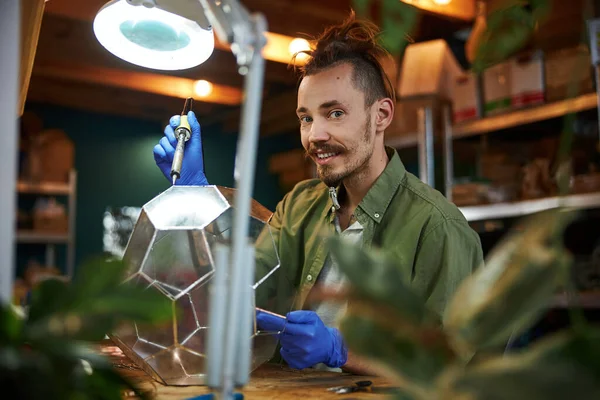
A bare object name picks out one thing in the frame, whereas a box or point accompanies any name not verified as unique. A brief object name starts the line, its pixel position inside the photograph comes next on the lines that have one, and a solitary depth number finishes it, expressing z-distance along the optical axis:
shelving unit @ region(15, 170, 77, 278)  4.95
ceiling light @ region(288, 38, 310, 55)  3.95
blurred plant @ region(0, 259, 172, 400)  0.38
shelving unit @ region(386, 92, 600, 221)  2.94
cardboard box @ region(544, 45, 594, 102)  2.90
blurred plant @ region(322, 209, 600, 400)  0.36
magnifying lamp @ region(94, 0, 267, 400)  0.47
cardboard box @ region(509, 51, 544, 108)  3.14
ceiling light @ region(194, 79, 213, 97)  4.93
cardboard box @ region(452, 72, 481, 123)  3.48
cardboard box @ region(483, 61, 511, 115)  3.32
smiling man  1.48
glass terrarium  0.83
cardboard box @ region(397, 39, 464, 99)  3.46
